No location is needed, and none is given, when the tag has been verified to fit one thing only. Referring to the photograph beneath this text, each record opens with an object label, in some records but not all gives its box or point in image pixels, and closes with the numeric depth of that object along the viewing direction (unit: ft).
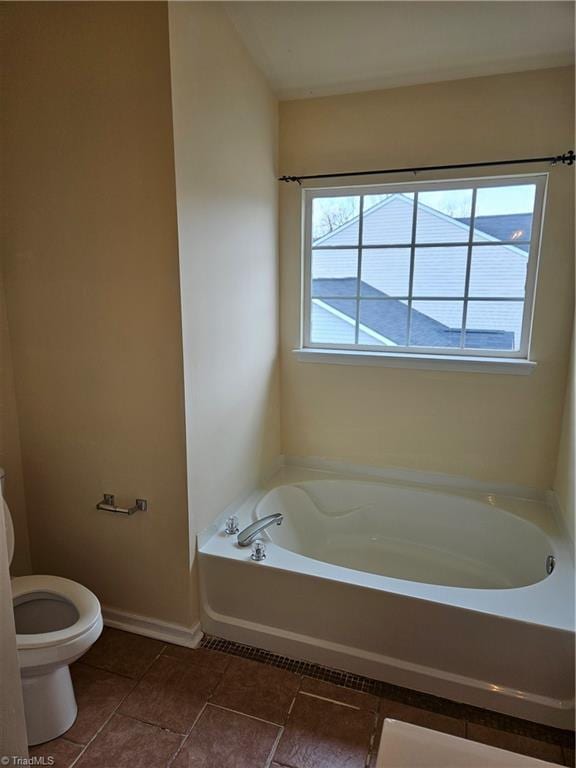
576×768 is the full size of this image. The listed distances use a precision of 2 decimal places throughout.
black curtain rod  6.70
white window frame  7.24
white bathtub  5.15
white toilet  4.62
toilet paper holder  6.08
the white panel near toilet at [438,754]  2.73
